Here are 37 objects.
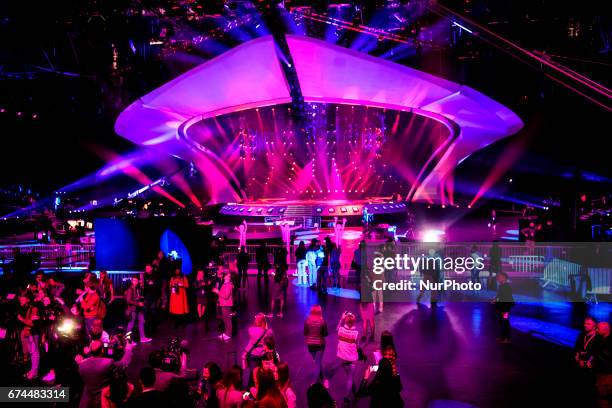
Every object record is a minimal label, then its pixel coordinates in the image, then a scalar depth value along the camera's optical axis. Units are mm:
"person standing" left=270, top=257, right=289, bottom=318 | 9977
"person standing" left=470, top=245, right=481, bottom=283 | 12195
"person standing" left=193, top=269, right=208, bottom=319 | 10303
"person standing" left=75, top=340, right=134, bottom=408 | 5012
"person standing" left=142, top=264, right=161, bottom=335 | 9469
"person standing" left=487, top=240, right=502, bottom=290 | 12117
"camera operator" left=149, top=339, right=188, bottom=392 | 4691
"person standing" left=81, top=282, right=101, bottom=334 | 7969
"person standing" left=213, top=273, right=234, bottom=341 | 8805
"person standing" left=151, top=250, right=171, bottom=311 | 10473
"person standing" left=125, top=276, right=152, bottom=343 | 8562
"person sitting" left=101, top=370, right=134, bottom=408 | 4774
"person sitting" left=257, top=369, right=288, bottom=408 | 4125
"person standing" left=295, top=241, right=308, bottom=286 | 13211
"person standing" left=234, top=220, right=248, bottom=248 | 15784
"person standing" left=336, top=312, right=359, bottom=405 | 6332
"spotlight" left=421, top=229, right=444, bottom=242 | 18697
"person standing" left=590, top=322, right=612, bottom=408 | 5188
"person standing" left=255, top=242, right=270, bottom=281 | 13328
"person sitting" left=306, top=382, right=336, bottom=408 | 4023
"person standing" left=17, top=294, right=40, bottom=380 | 7395
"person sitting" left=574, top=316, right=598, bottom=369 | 5734
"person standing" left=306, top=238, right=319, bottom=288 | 12781
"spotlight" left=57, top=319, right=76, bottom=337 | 6848
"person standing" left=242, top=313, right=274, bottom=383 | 6324
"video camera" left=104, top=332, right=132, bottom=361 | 5848
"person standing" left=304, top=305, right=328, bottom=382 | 6727
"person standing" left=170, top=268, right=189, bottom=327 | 9570
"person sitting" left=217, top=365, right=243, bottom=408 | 4434
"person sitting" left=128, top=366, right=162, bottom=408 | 4148
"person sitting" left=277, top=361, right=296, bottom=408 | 4766
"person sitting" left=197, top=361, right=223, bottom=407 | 4655
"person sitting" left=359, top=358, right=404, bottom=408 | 4684
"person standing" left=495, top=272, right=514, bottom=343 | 8359
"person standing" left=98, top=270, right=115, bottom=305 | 9686
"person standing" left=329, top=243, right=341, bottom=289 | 12867
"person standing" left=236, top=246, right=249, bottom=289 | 13156
